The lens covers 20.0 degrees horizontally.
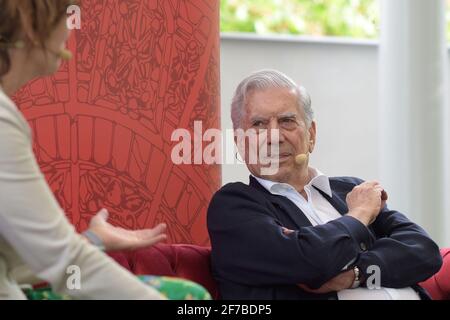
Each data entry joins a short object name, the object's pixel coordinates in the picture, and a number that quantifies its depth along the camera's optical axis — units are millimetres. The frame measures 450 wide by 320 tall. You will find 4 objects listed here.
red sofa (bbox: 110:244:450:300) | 3633
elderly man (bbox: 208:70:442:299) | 3480
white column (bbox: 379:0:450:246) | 6374
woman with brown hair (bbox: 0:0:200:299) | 2219
